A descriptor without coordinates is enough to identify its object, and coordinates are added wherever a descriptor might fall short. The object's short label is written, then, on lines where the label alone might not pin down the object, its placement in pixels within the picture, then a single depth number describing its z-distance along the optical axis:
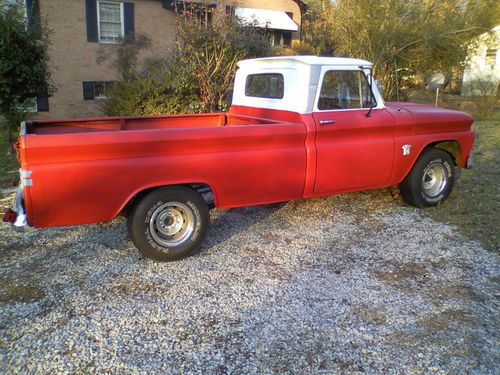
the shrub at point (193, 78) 10.30
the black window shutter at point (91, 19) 16.64
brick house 16.55
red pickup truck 3.97
